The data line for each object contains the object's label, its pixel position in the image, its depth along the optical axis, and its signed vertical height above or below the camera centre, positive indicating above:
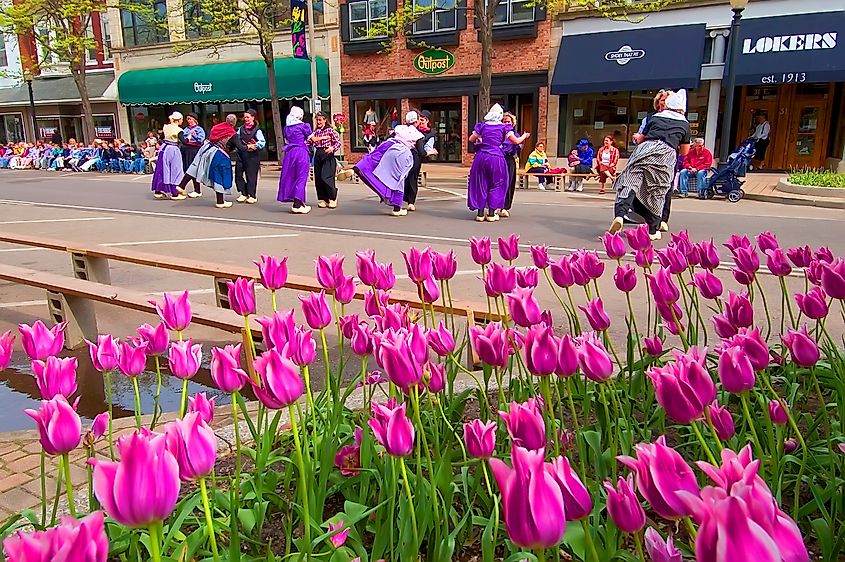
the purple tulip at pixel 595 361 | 1.62 -0.55
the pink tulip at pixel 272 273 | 2.38 -0.52
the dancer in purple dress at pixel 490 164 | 11.09 -0.76
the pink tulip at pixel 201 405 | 1.63 -0.66
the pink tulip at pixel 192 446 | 1.23 -0.56
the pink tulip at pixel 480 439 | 1.50 -0.68
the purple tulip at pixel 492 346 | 1.82 -0.58
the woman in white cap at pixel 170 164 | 15.04 -1.01
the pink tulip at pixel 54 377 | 1.73 -0.62
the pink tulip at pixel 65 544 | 0.90 -0.53
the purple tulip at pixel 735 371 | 1.52 -0.54
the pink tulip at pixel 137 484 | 0.98 -0.50
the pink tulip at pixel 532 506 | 0.92 -0.50
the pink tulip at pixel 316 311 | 2.04 -0.55
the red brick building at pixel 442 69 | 23.19 +1.54
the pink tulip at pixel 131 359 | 1.93 -0.65
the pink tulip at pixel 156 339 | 2.04 -0.63
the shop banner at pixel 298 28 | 23.81 +2.88
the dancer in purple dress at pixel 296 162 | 12.73 -0.83
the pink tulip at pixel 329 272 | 2.39 -0.52
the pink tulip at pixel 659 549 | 0.98 -0.59
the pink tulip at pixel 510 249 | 2.83 -0.53
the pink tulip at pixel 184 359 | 1.86 -0.62
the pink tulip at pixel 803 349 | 1.88 -0.62
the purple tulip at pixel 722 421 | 1.61 -0.69
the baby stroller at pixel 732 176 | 14.78 -1.32
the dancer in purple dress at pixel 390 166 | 12.05 -0.85
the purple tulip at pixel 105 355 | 1.99 -0.65
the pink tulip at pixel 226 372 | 1.69 -0.60
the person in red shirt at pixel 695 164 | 15.76 -1.12
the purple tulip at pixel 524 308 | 1.99 -0.53
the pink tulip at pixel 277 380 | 1.43 -0.53
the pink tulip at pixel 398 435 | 1.43 -0.63
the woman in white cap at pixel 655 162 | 8.95 -0.61
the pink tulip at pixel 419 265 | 2.37 -0.49
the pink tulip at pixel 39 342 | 1.91 -0.59
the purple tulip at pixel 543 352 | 1.57 -0.52
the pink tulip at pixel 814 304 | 2.19 -0.59
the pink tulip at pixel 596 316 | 2.11 -0.59
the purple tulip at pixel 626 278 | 2.48 -0.57
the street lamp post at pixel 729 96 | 16.56 +0.37
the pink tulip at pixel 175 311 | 2.05 -0.55
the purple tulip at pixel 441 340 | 1.93 -0.60
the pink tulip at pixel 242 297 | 2.14 -0.54
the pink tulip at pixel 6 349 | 1.85 -0.59
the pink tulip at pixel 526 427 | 1.32 -0.57
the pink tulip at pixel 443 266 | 2.51 -0.52
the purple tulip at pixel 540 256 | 2.83 -0.56
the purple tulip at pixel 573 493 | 1.04 -0.55
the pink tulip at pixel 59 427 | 1.41 -0.61
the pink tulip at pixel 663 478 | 0.98 -0.50
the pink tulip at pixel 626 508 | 1.15 -0.63
